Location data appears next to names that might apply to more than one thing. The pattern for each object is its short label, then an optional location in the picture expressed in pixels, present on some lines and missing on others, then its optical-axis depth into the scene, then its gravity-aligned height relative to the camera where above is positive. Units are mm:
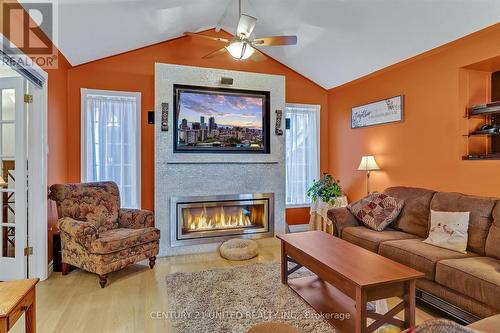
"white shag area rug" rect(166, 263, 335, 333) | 2279 -1246
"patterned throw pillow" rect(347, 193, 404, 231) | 3477 -571
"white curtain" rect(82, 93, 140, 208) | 4207 +306
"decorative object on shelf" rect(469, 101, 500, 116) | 3025 +584
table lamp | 4301 -11
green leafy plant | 4605 -423
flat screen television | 4129 +638
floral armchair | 2980 -764
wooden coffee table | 1930 -849
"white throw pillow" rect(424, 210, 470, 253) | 2684 -643
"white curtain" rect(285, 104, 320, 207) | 5281 +224
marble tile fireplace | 4023 -292
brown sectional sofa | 2152 -801
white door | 3029 -55
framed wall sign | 4125 +770
